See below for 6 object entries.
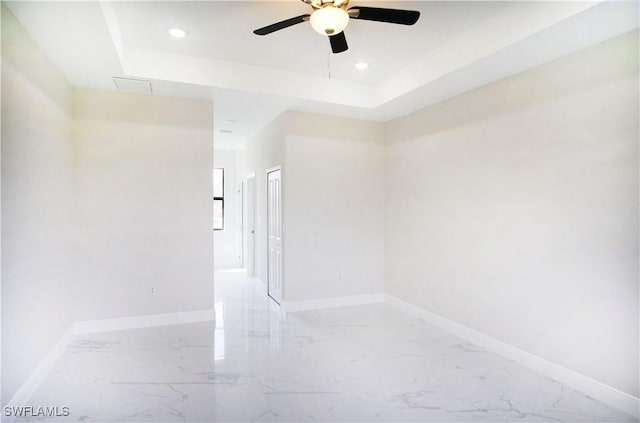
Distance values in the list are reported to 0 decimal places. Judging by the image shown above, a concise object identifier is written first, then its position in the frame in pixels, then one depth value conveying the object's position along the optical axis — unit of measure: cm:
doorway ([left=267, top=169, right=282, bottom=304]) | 507
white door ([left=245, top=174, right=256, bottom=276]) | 675
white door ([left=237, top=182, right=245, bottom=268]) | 823
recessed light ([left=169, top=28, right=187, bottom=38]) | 318
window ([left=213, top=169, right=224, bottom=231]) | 867
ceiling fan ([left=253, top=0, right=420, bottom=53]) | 225
